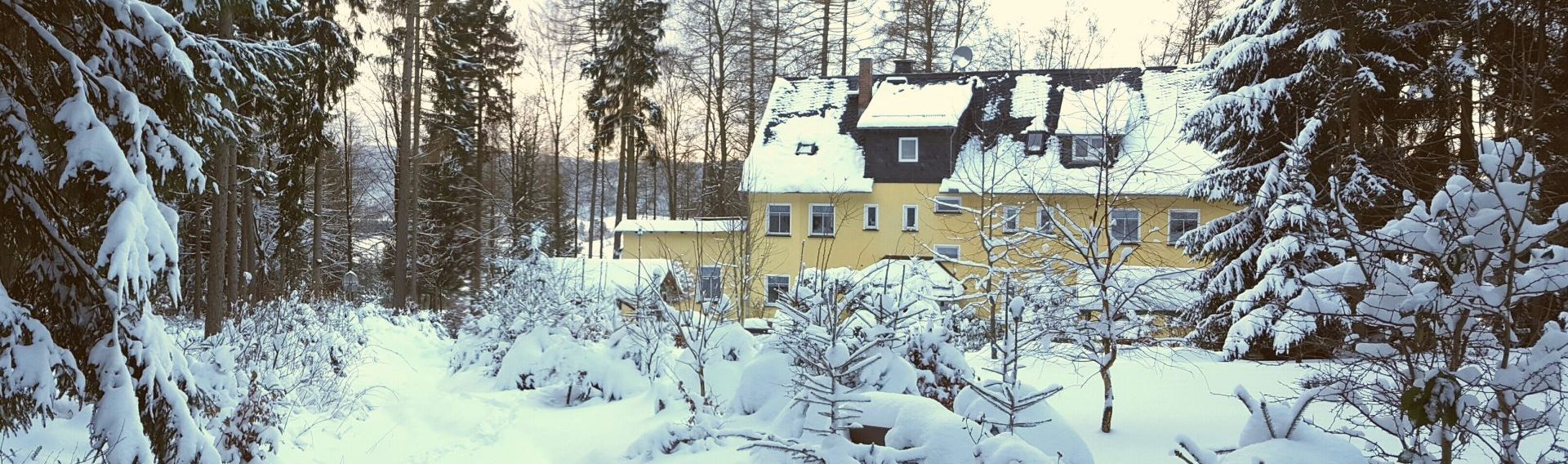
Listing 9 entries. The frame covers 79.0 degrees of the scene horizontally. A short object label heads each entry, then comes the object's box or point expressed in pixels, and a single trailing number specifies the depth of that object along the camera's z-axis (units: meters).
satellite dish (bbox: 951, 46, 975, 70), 27.88
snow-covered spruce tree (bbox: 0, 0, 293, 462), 4.54
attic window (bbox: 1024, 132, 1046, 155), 25.62
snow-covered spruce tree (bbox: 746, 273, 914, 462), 4.70
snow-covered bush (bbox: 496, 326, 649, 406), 10.59
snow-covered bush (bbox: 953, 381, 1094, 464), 4.66
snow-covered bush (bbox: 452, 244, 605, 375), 13.02
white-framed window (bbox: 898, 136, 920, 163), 26.38
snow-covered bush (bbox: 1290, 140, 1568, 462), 3.65
